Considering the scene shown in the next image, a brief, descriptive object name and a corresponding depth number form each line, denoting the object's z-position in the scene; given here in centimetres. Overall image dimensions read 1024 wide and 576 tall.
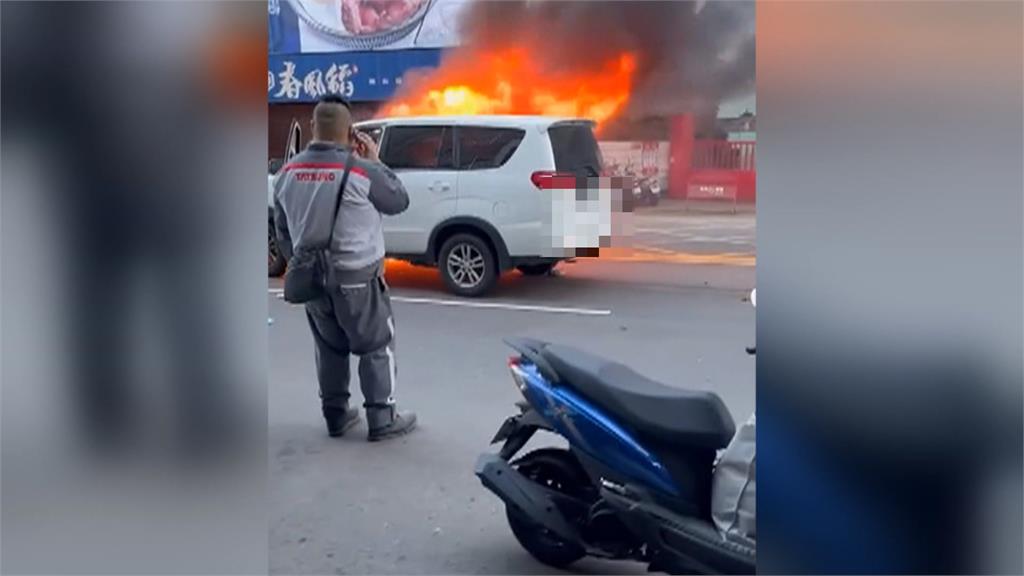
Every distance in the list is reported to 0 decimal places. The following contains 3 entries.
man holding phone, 379
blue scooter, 251
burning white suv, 720
